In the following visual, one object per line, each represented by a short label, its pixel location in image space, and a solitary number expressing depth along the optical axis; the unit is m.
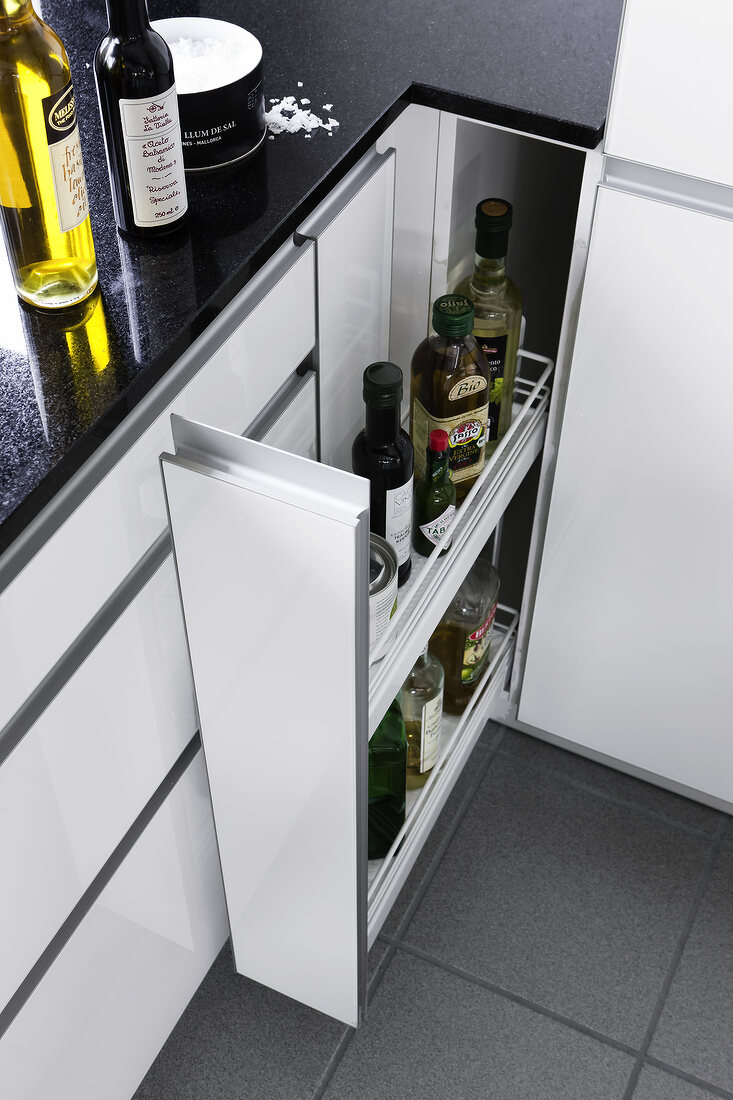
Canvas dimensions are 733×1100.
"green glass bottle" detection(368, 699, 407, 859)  1.42
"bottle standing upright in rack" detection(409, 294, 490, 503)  1.19
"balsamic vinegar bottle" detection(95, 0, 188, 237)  0.90
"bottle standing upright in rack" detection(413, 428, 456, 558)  1.28
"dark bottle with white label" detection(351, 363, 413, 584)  1.08
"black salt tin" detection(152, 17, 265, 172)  1.03
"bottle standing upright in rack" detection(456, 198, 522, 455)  1.26
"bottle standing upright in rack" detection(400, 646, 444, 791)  1.45
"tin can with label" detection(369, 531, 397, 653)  1.15
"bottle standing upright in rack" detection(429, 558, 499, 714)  1.58
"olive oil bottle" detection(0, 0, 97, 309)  0.84
